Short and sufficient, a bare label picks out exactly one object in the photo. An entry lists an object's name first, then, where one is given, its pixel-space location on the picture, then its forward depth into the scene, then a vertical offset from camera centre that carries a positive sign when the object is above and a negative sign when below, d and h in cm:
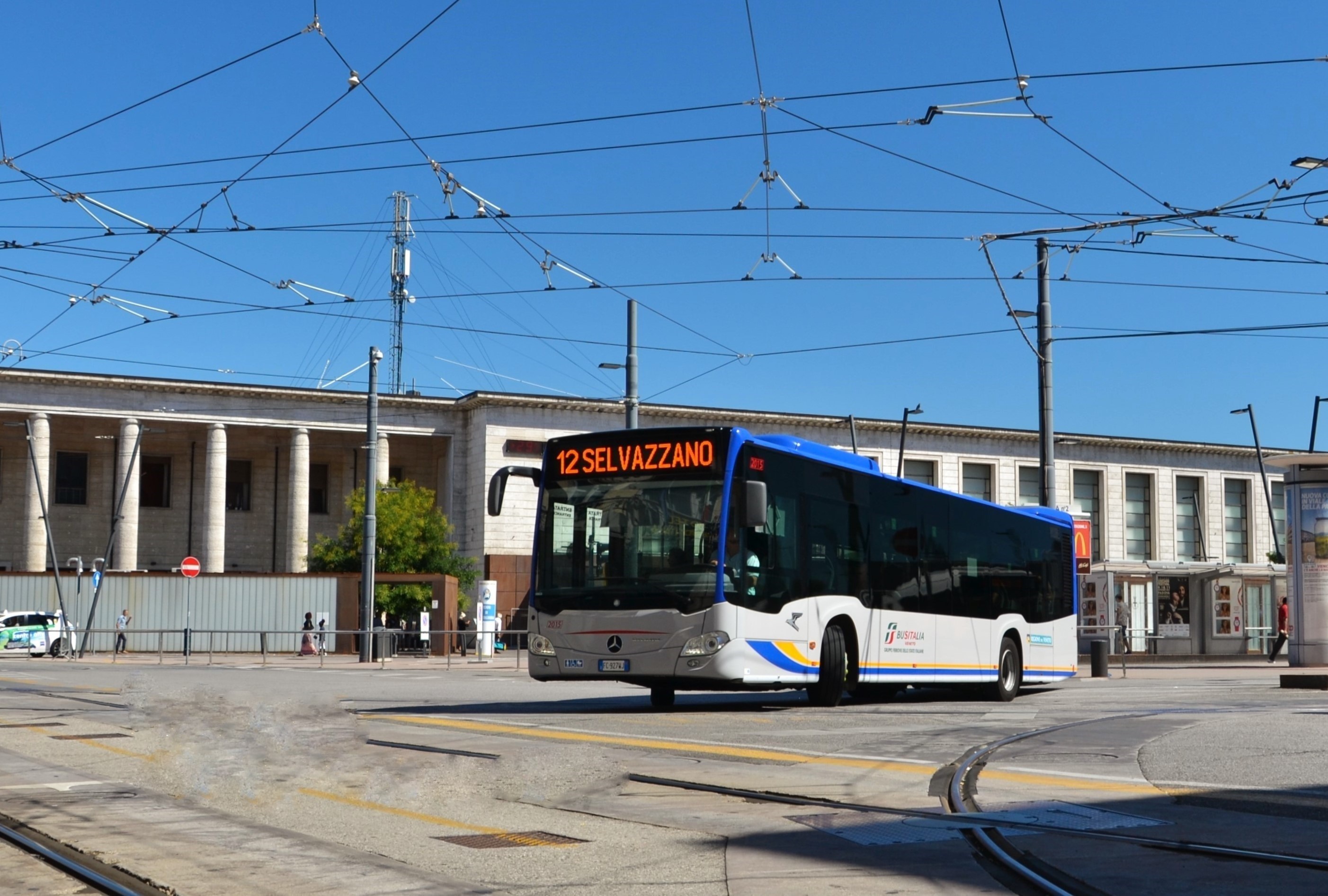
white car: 4509 -161
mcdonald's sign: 3244 +81
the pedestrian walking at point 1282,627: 4100 -127
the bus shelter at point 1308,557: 3247 +52
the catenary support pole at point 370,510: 4141 +197
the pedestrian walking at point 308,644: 4659 -197
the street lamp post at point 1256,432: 5887 +601
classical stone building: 6944 +601
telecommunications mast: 7200 +1550
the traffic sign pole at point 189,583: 4266 -9
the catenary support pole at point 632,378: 3306 +448
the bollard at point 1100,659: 3188 -166
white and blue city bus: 1617 +16
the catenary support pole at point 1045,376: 2808 +387
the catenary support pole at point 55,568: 4566 +39
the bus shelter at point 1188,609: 4428 -85
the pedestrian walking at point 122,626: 4594 -154
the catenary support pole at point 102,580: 4425 +1
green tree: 6475 +171
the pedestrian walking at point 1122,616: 4628 -108
